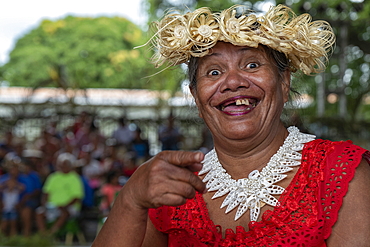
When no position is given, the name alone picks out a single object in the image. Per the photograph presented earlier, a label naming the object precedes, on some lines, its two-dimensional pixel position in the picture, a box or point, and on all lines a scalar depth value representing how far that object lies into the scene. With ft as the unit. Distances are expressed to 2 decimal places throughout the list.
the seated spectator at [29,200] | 23.71
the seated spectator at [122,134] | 32.27
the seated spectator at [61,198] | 22.95
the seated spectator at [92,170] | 25.14
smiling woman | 5.56
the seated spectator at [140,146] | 29.48
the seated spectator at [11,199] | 23.76
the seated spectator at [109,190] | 22.13
